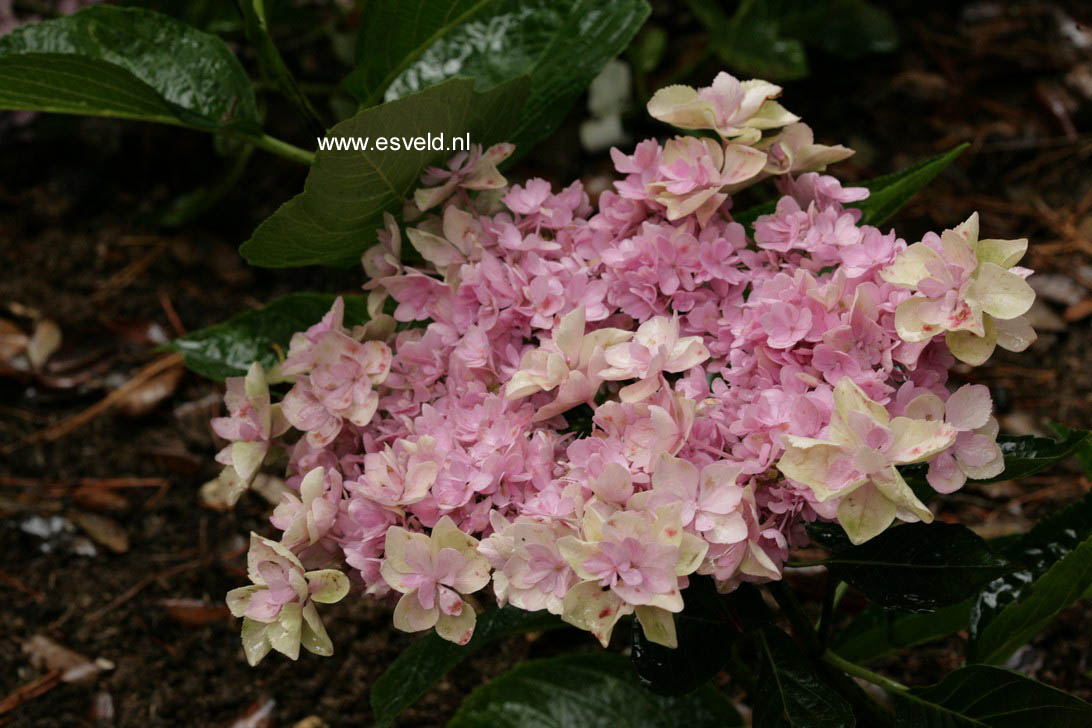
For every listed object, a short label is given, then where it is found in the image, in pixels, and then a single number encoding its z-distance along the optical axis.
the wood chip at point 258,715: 1.32
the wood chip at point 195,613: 1.42
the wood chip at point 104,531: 1.51
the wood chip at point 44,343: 1.70
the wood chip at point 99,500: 1.54
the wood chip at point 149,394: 1.67
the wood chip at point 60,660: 1.36
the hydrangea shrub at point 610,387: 0.71
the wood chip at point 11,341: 1.70
